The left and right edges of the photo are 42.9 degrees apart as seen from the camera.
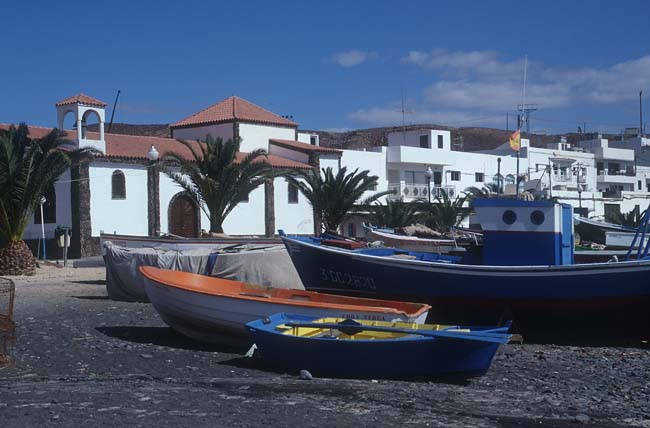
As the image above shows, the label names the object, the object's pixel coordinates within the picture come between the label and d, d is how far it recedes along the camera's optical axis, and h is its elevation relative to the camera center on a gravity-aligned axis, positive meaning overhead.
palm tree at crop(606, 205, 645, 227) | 48.67 -0.72
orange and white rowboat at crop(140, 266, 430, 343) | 12.48 -1.49
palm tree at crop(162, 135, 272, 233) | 29.88 +1.31
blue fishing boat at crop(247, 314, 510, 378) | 10.70 -1.85
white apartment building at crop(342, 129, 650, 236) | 53.78 +3.04
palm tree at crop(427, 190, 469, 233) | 41.16 -0.23
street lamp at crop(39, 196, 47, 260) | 32.85 -0.54
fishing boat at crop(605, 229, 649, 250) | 24.46 -0.98
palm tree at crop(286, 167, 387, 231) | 35.03 +0.81
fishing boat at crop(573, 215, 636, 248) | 28.78 -0.93
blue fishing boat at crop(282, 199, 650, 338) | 14.52 -1.27
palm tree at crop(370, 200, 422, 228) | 39.81 -0.18
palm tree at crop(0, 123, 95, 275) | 24.86 +1.09
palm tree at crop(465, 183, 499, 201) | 46.01 +1.06
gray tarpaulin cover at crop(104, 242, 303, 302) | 18.27 -1.15
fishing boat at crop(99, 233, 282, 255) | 21.42 -0.76
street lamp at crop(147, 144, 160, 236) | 37.56 +0.59
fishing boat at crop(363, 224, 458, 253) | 24.28 -0.97
